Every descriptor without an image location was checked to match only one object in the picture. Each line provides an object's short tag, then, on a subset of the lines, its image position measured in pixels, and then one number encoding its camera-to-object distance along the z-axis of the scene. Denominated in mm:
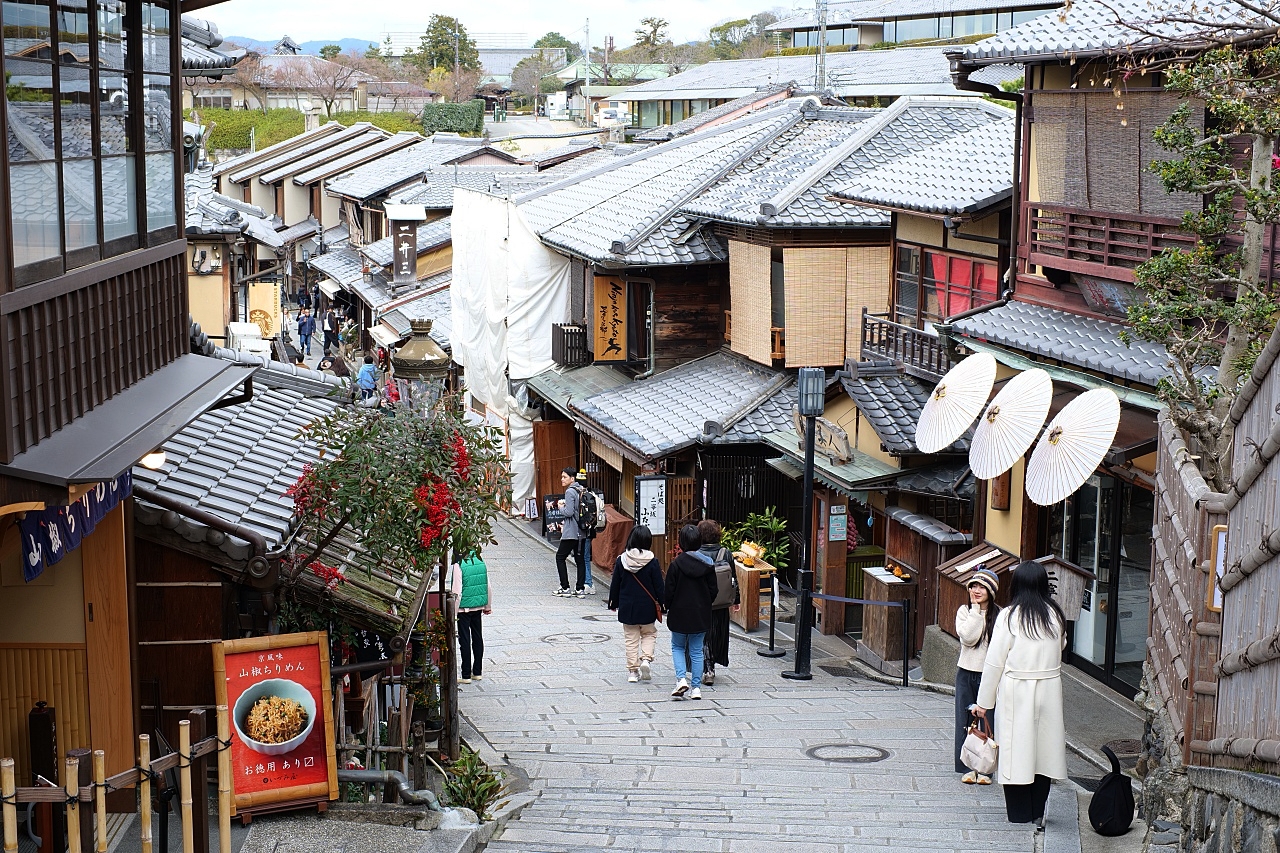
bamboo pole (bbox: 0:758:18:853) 5684
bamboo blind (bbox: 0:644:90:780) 8922
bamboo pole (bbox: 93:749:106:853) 5984
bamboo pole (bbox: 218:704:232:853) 6883
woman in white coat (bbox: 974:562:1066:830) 9445
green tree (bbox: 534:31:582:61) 166975
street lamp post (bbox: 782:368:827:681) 16203
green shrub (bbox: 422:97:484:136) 81000
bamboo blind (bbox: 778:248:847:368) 23375
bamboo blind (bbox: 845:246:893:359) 23438
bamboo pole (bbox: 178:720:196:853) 6406
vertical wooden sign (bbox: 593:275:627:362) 27453
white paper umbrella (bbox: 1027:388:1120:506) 11773
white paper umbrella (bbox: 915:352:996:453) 14336
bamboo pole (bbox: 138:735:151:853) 6133
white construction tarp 30703
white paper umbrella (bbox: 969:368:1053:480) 13281
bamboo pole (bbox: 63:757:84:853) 5871
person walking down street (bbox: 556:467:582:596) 22891
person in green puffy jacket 15484
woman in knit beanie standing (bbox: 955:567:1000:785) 10414
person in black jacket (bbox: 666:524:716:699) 14062
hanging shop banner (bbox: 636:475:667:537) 22328
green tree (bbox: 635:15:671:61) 121375
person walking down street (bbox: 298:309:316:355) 49156
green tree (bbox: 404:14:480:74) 110312
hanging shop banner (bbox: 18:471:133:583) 6930
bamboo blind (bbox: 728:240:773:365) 24039
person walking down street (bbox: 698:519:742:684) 15266
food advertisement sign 8719
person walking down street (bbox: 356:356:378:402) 33944
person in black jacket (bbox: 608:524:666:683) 14492
